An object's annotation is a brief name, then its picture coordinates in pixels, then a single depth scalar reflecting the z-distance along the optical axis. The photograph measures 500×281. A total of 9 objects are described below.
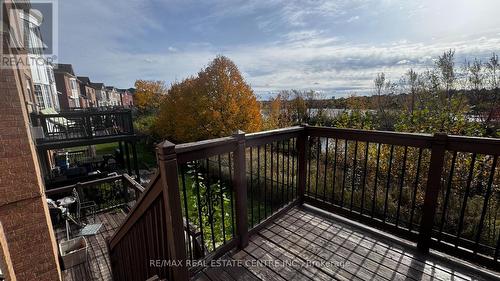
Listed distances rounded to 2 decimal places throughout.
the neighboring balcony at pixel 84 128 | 7.69
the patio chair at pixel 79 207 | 5.17
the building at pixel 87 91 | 32.51
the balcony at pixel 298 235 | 1.76
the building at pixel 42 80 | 11.18
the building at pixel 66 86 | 21.58
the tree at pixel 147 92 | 37.19
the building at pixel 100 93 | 40.44
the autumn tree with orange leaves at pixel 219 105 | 13.44
